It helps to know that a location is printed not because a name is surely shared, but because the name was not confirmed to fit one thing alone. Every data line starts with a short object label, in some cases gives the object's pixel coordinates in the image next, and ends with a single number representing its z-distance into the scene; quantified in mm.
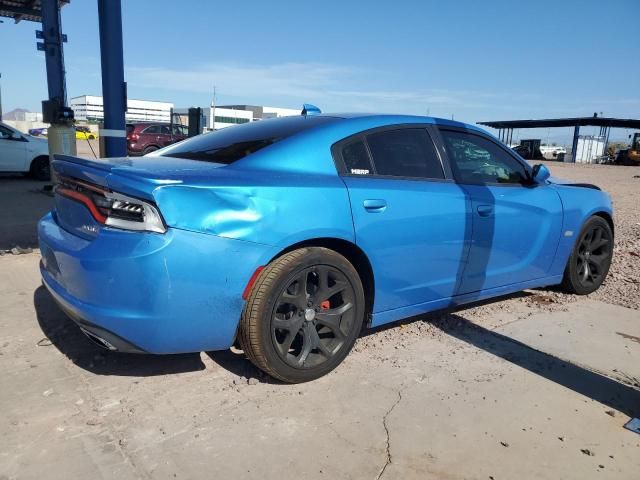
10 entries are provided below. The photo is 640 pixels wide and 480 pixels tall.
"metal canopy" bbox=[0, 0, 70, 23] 15305
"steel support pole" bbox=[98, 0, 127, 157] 7961
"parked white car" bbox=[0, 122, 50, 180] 11953
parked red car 20094
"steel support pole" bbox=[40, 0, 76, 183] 9289
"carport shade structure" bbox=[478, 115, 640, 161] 43822
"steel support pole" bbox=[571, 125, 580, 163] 45312
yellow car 40088
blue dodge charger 2443
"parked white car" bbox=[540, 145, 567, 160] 52750
